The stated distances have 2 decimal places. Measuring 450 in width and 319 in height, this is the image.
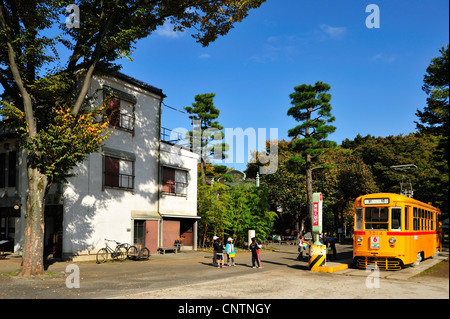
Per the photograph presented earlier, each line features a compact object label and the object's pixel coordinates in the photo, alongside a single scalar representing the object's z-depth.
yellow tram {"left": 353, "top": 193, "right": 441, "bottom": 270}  17.77
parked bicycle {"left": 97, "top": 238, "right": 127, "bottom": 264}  22.20
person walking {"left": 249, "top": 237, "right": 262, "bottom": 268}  20.20
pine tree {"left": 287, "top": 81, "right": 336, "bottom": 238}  30.33
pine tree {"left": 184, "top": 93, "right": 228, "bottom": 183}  43.47
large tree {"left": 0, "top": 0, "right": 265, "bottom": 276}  16.02
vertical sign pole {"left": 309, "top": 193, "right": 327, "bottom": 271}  18.47
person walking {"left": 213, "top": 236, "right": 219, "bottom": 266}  21.36
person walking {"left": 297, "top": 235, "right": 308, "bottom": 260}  25.97
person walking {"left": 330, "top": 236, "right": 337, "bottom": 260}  24.40
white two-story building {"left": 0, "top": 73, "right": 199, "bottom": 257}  22.56
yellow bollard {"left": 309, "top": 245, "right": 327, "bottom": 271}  18.44
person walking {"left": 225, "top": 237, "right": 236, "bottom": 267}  20.78
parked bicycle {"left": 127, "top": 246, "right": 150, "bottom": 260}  23.41
